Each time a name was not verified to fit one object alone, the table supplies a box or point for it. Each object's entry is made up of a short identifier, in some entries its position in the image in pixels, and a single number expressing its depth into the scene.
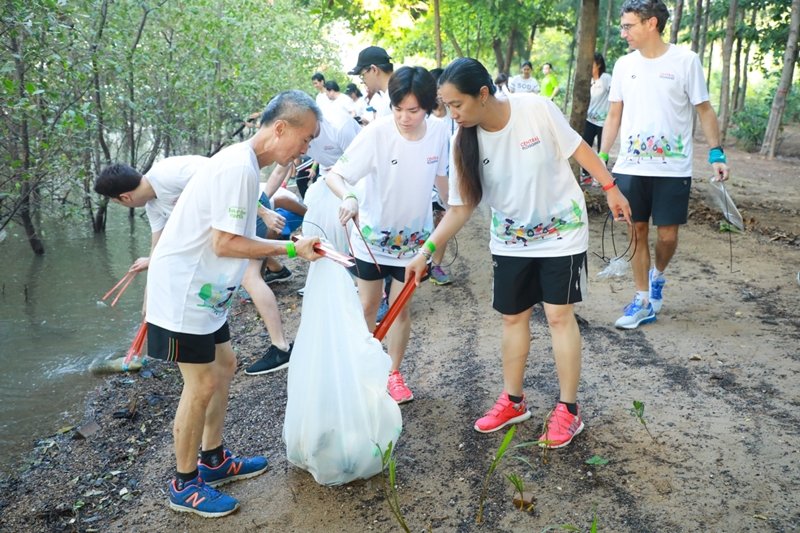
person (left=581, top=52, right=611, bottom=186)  9.88
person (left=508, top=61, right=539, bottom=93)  15.83
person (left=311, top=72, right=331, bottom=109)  13.22
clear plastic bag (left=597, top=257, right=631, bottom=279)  5.86
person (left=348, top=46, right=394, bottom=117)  4.59
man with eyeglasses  4.42
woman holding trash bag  3.58
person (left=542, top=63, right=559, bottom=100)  14.03
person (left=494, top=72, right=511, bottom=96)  14.37
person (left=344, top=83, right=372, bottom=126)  9.60
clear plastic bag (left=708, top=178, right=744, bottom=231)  5.51
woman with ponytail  3.00
